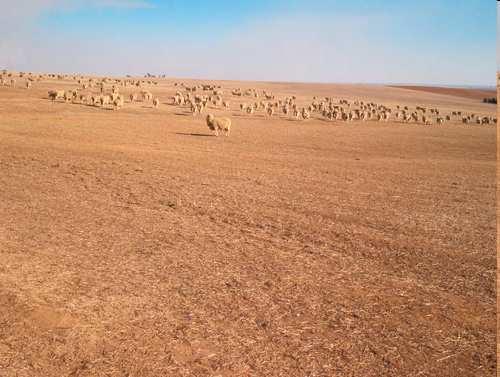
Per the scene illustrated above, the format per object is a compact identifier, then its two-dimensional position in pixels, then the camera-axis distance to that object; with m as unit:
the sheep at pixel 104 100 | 42.88
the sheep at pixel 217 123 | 27.94
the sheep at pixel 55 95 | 42.81
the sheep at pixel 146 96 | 51.45
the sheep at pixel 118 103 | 41.59
